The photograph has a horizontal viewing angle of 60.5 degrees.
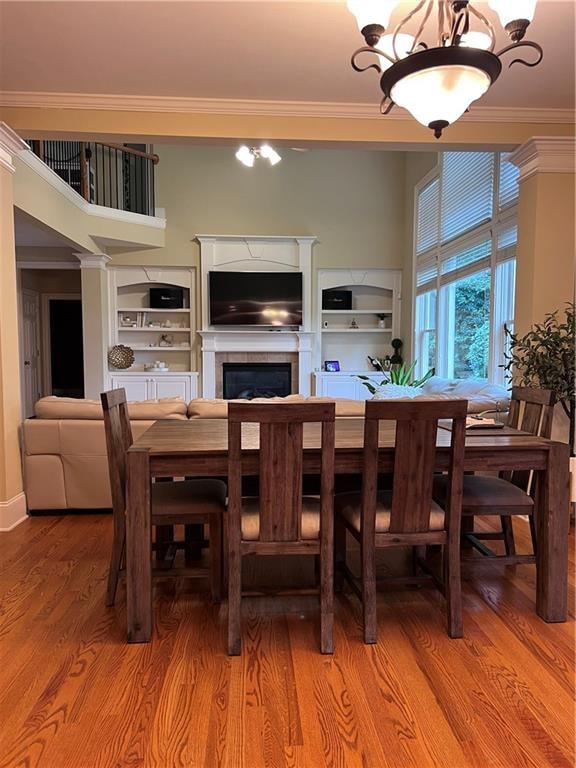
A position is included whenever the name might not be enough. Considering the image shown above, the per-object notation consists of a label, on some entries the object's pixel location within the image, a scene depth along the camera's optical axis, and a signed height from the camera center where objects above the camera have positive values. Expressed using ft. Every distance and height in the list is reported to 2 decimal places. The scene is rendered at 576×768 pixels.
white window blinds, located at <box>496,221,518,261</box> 15.66 +3.64
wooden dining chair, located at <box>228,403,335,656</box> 6.18 -2.01
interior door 26.09 +0.03
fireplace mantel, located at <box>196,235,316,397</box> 25.61 +3.37
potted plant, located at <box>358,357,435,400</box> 16.71 -1.24
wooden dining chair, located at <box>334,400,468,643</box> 6.37 -2.02
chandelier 5.90 +3.49
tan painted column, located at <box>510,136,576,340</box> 11.76 +3.00
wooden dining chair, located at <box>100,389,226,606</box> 7.45 -2.35
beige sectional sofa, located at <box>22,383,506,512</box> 11.53 -2.21
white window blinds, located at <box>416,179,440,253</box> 22.29 +6.39
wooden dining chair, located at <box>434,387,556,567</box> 7.77 -2.30
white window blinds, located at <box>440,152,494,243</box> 17.47 +6.18
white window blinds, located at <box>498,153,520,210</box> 15.58 +5.47
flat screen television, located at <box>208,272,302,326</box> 25.31 +2.77
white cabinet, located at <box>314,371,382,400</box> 25.77 -1.68
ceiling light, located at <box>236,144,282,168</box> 19.42 +7.88
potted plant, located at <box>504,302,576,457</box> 10.82 -0.11
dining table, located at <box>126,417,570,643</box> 6.74 -1.66
